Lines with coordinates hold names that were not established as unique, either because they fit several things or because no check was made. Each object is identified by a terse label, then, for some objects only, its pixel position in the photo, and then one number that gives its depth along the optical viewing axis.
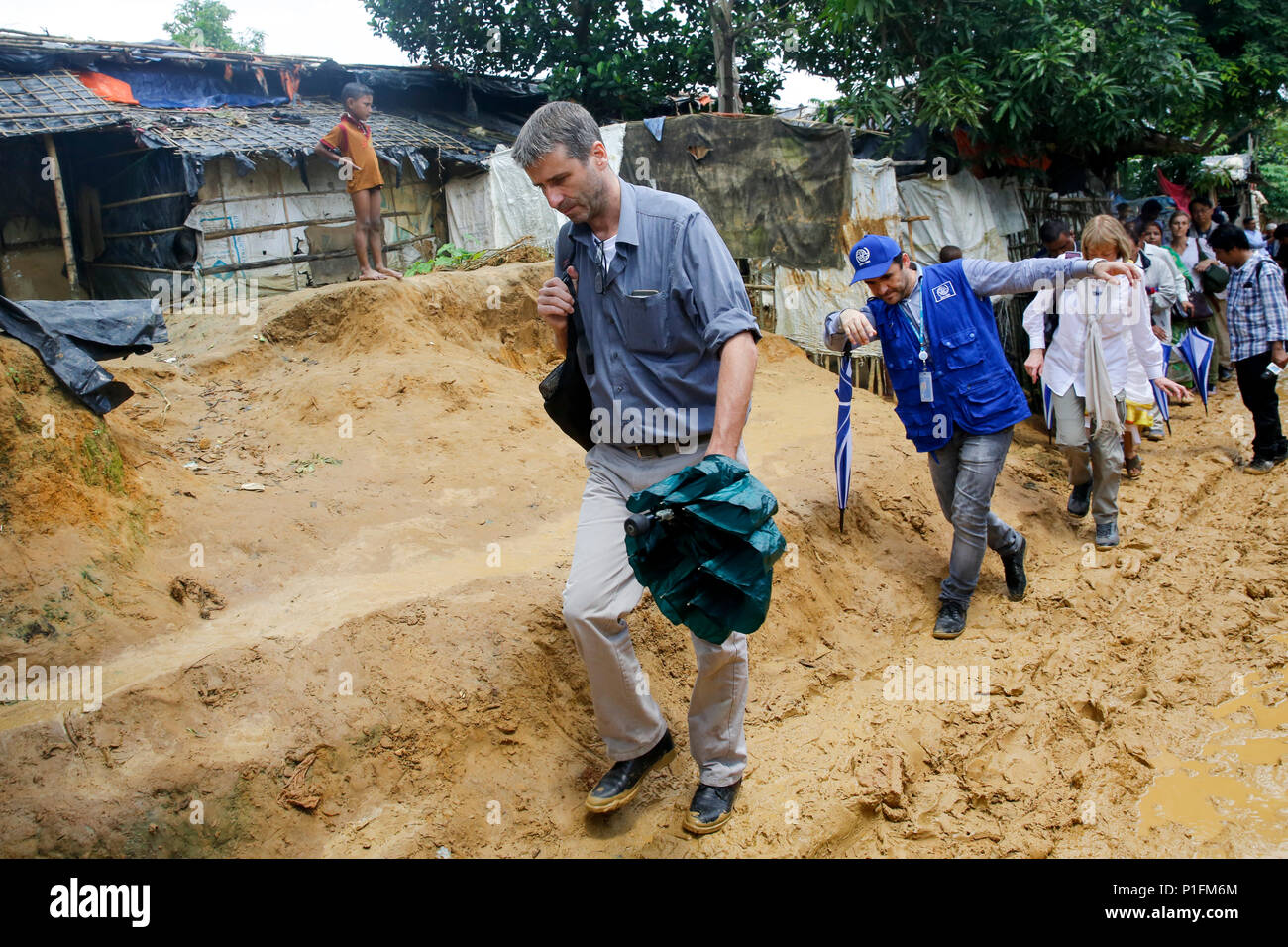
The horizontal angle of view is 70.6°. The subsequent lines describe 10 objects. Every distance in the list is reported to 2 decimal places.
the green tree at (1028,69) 8.41
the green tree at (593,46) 13.95
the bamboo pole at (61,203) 10.10
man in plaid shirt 6.47
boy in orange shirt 7.82
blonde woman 5.54
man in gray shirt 2.72
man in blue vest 4.43
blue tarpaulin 11.85
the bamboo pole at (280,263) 11.26
